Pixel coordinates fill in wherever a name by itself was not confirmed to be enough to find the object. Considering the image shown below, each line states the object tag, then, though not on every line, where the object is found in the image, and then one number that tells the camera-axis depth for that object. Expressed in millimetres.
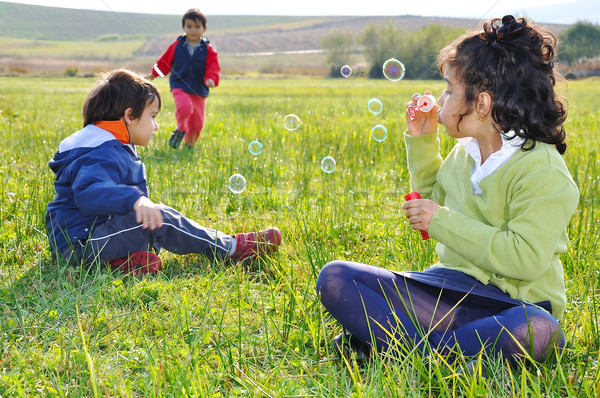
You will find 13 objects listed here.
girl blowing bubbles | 1978
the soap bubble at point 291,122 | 4426
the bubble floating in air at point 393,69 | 3508
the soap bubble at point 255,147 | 4916
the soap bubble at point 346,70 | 4008
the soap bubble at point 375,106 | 3844
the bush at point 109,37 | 110062
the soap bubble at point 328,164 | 4100
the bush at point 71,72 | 48219
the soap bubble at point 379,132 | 3953
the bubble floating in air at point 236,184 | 3850
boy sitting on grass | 2885
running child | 6863
